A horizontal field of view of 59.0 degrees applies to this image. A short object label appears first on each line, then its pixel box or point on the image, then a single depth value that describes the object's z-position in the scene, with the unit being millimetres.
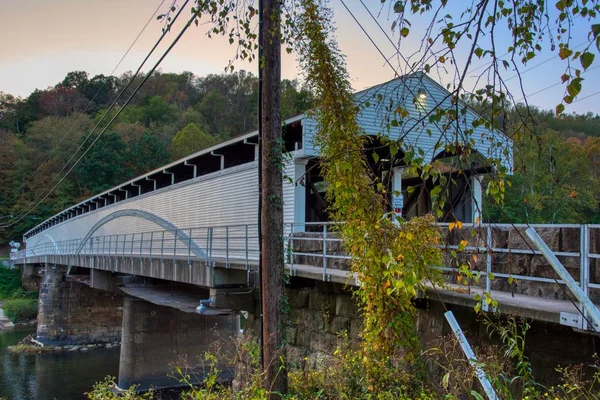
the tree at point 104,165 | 62031
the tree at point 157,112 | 94562
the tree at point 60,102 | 93875
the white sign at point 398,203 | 15875
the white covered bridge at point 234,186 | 14352
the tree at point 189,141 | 65562
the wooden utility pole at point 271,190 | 6754
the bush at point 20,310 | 40531
